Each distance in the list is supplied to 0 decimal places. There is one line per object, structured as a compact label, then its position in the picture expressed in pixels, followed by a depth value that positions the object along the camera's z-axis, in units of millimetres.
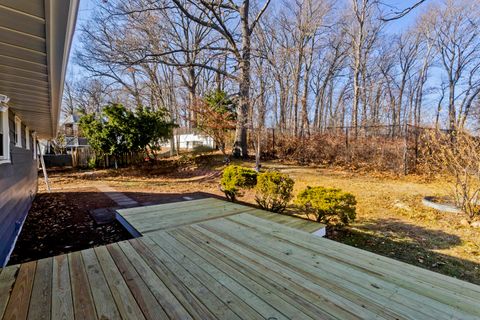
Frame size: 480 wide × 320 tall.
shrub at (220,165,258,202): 5613
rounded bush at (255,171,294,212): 4781
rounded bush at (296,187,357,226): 3994
